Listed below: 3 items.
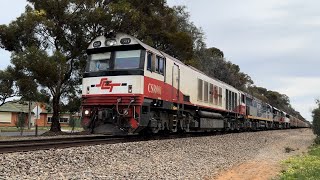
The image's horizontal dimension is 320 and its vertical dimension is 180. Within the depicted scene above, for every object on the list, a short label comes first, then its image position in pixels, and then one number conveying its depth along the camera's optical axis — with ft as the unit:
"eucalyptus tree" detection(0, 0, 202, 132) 75.20
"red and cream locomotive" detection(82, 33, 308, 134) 50.19
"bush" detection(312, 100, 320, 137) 94.61
